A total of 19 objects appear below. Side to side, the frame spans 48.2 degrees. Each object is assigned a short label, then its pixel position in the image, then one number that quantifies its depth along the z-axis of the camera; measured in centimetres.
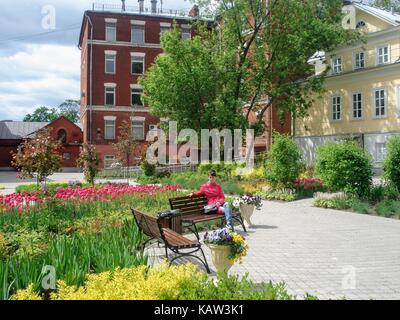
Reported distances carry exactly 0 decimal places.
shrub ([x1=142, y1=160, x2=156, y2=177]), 3105
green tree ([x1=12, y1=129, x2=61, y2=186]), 1645
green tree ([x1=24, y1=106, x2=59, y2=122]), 9550
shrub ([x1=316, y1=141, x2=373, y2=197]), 1633
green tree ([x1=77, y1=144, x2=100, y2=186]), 2311
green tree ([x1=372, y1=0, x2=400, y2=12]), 4559
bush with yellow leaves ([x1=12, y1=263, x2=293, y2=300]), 436
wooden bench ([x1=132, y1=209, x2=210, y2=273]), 745
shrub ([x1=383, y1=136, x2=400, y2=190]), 1622
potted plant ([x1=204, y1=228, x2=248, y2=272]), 678
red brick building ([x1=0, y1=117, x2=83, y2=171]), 4966
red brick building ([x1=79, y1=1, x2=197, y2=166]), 4709
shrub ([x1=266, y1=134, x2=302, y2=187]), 1889
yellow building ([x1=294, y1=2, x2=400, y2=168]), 2802
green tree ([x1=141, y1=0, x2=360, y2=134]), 2873
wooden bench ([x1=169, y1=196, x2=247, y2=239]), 1044
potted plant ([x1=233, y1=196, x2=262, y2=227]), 1177
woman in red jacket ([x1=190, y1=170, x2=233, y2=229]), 1121
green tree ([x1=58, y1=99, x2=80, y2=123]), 9546
